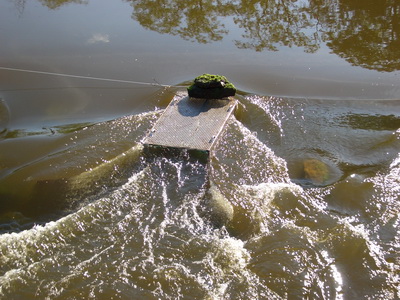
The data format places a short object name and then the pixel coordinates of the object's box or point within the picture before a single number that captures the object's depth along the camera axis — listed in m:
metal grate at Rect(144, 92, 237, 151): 3.92
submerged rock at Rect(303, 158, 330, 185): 3.59
